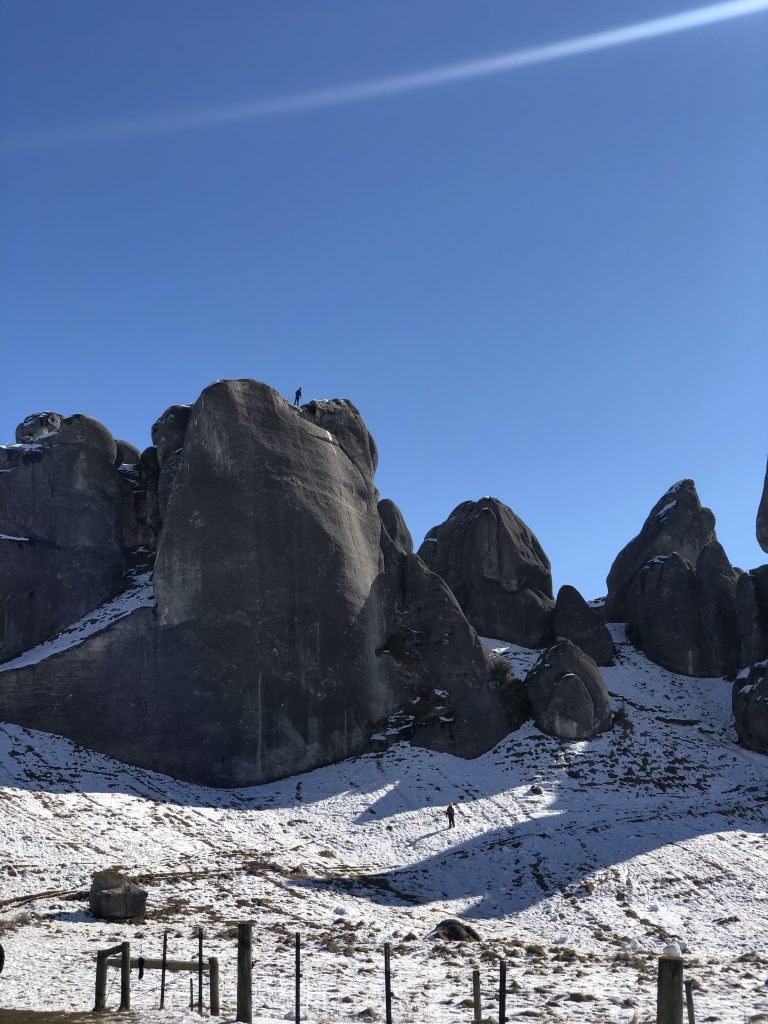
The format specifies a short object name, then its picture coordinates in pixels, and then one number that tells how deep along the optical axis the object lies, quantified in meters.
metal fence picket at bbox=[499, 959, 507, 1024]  14.71
